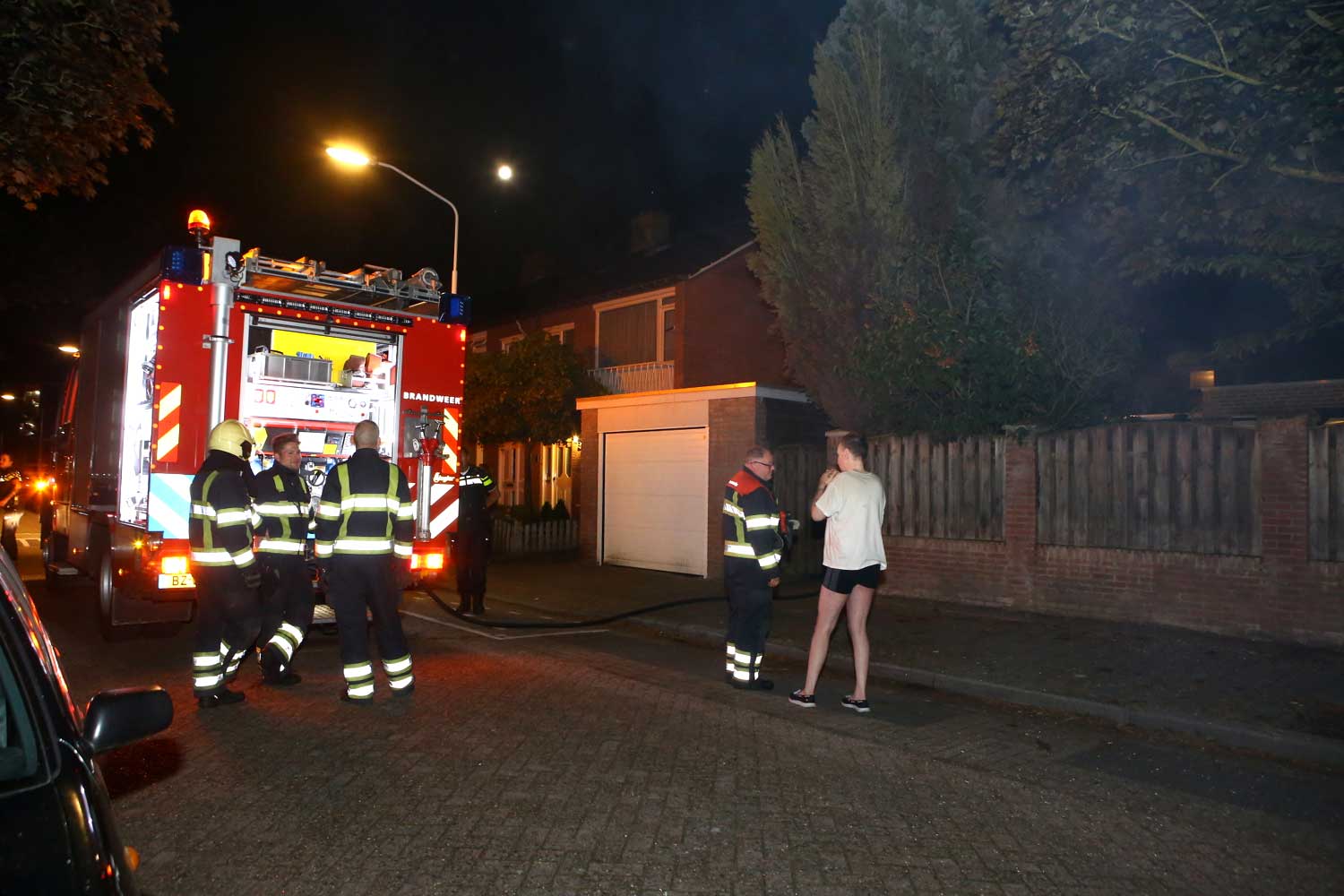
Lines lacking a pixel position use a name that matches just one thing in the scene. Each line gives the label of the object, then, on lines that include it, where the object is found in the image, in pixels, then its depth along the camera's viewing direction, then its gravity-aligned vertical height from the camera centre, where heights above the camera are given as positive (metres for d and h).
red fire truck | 7.57 +0.86
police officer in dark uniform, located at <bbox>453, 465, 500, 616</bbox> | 11.20 -0.49
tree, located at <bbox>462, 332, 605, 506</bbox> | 20.55 +2.02
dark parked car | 1.94 -0.61
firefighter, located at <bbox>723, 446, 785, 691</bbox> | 7.19 -0.35
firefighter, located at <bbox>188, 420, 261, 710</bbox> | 6.53 -0.57
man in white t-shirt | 6.67 -0.38
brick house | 14.75 +1.48
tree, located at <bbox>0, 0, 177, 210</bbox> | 7.96 +3.38
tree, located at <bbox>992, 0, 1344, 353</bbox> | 6.66 +2.78
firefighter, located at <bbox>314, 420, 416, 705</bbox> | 6.64 -0.42
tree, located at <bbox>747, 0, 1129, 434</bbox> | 10.98 +2.83
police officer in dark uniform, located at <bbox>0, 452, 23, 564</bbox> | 12.08 -0.11
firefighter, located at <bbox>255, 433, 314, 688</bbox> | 6.99 -0.51
